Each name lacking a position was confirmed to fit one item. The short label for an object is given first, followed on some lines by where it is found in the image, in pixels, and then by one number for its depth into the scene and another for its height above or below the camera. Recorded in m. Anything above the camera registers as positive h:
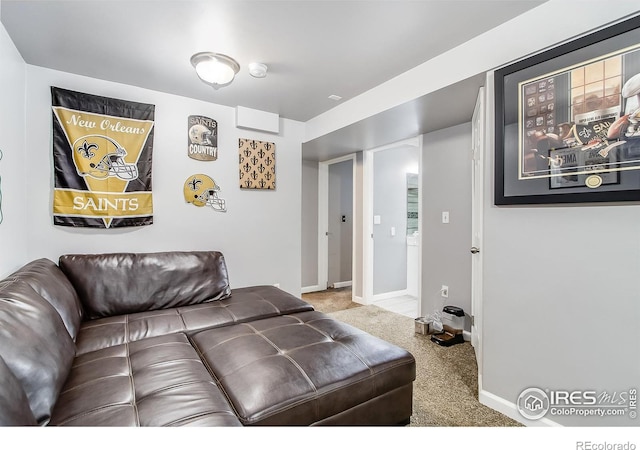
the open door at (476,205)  1.99 +0.17
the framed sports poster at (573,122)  1.27 +0.52
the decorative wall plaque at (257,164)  3.05 +0.66
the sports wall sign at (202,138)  2.77 +0.85
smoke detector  2.12 +1.17
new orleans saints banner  2.21 +0.52
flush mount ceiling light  1.99 +1.12
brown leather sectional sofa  0.99 -0.64
